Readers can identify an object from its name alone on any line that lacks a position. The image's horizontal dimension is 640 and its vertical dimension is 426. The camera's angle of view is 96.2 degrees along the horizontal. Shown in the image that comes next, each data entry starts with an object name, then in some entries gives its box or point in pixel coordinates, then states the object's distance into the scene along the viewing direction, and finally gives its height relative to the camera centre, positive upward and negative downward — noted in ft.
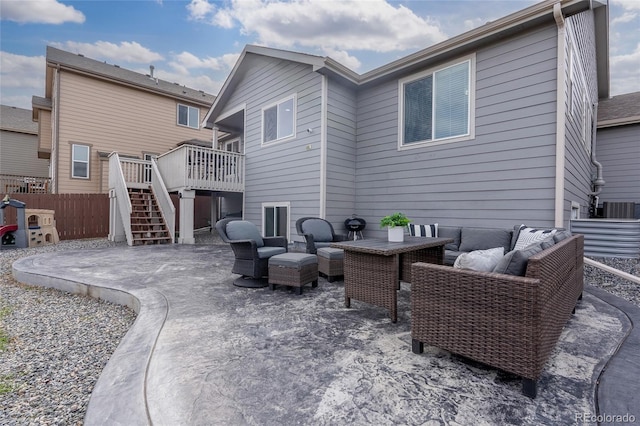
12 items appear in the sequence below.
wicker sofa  5.38 -2.12
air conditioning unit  28.37 +0.42
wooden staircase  26.50 -1.40
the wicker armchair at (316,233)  16.40 -1.44
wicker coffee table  9.11 -2.04
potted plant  11.70 -0.64
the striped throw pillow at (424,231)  15.96 -1.11
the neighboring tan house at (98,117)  36.17 +12.54
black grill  22.23 -1.12
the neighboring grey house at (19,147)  55.16 +11.29
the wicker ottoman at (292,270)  11.85 -2.58
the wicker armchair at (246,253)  12.84 -2.08
